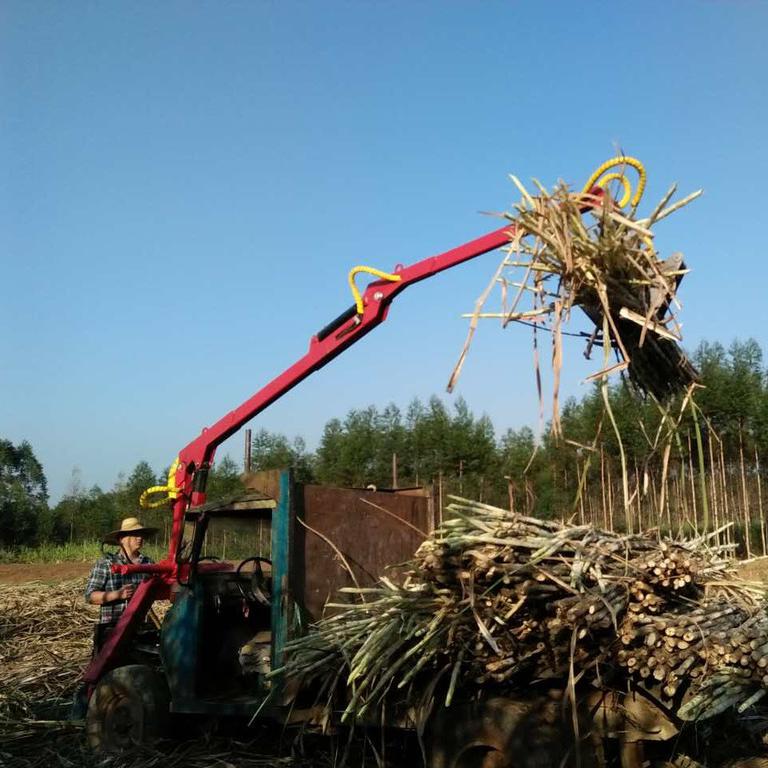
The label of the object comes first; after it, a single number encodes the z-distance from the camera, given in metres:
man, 6.78
